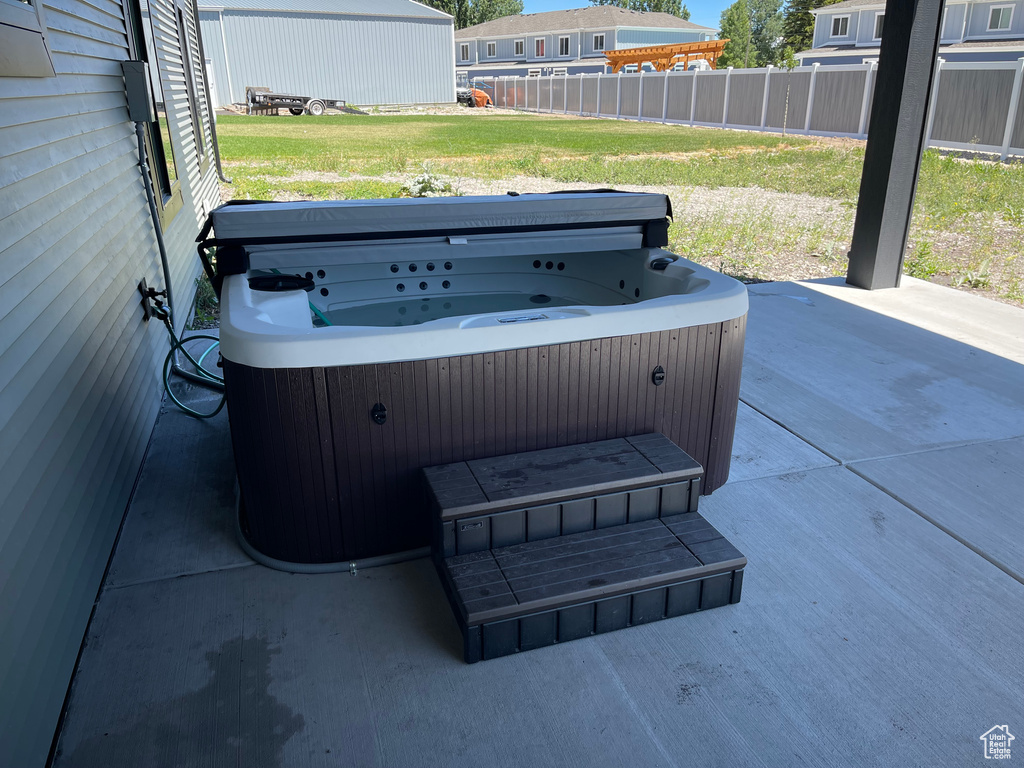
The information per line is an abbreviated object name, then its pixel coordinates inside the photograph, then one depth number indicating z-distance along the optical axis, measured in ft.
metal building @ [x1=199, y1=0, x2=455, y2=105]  67.46
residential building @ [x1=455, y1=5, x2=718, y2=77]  101.55
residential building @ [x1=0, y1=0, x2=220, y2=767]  4.50
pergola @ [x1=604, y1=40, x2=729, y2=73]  76.84
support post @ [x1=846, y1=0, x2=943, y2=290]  12.80
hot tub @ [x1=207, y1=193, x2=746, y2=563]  5.66
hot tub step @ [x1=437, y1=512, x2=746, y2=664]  5.11
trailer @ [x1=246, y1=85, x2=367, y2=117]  62.03
